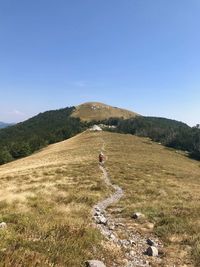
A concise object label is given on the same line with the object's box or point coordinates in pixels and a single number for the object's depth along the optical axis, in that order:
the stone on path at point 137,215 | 10.31
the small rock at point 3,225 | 6.59
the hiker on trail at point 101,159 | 29.01
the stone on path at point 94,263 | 5.40
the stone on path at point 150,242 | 7.83
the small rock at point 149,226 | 9.30
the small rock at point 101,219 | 9.29
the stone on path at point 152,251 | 7.00
